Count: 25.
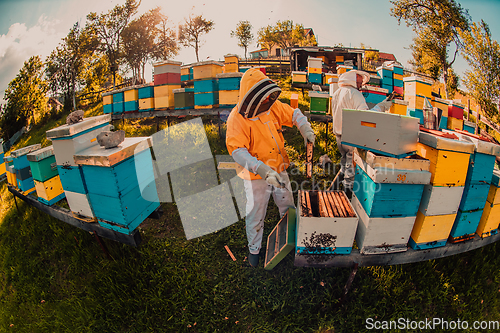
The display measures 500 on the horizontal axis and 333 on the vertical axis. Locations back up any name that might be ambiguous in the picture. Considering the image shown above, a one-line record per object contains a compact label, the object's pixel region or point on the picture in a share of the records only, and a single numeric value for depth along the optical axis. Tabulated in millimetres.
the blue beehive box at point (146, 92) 6023
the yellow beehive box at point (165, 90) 5766
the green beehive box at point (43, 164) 2781
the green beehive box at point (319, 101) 4676
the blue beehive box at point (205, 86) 5148
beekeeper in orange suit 2264
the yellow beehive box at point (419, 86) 4930
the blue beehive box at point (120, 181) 2201
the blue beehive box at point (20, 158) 3339
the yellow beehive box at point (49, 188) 2975
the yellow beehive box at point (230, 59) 7668
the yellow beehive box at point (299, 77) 8484
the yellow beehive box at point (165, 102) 5825
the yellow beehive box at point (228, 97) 4930
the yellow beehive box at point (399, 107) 4238
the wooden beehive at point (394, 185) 1731
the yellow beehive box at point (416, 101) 4980
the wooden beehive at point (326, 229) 1862
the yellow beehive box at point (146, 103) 6074
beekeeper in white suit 3549
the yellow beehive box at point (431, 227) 1895
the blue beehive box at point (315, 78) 8180
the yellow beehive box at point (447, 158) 1718
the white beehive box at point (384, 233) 1872
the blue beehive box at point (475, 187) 1815
